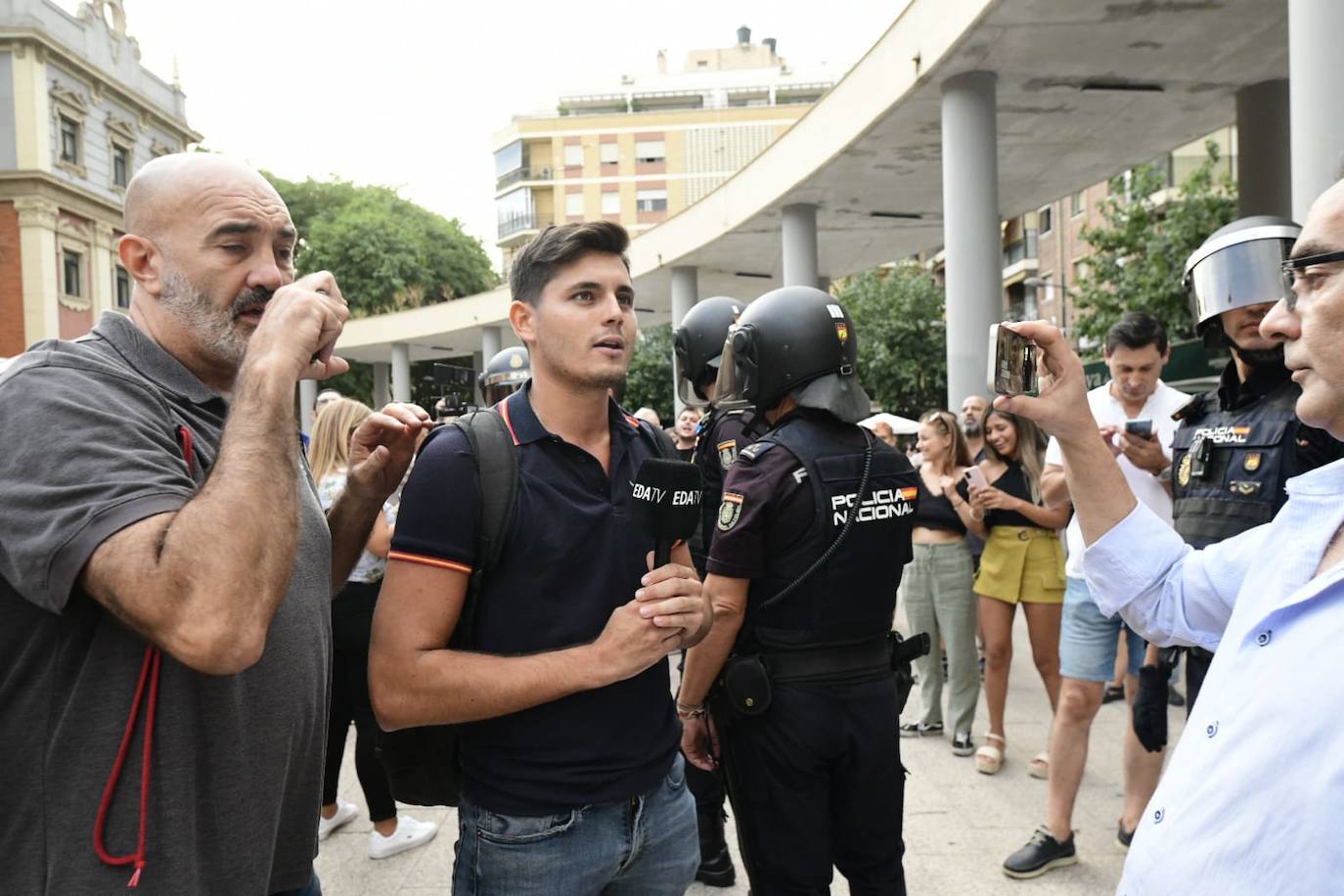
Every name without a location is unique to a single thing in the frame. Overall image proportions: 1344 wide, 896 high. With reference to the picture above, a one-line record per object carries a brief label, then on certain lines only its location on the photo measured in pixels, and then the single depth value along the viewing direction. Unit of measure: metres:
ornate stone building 31.78
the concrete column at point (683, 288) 17.77
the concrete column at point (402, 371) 32.66
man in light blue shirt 1.26
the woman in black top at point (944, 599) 5.55
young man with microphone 1.94
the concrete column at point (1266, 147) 9.92
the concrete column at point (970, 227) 8.91
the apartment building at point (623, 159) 61.66
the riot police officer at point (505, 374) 5.79
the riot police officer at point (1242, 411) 2.96
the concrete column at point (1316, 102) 5.02
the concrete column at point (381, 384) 38.31
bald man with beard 1.33
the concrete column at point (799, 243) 13.49
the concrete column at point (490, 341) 27.72
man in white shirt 4.02
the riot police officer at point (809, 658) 2.76
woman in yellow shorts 5.19
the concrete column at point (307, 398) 33.97
